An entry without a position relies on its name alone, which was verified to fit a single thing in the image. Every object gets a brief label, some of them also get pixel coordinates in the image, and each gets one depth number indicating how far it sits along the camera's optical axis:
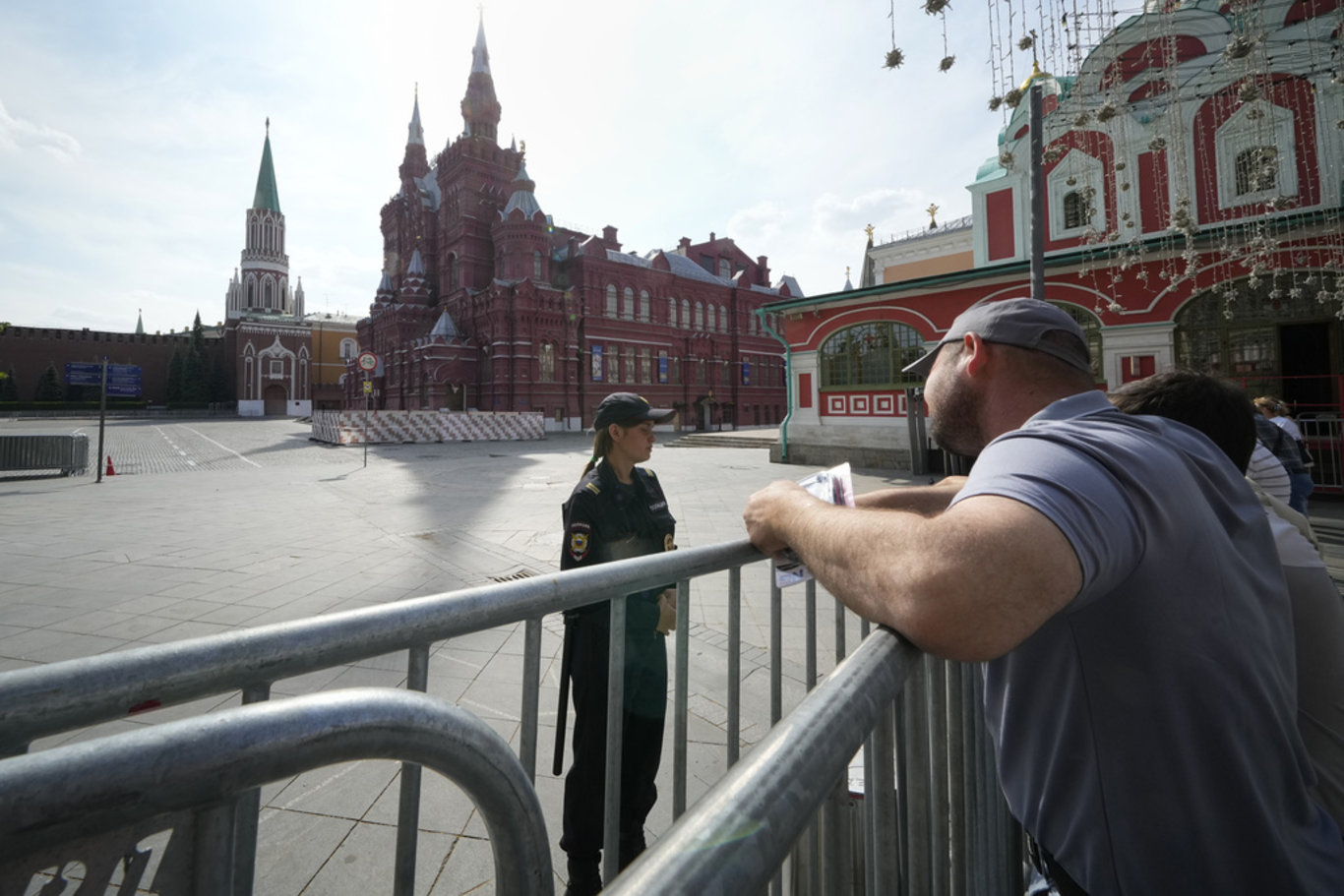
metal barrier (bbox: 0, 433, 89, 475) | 12.67
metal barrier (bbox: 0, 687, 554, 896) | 0.37
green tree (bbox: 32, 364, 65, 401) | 56.06
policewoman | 2.06
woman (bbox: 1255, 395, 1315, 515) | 5.71
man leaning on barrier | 0.91
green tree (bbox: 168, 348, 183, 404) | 60.66
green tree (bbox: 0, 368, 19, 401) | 54.78
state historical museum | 34.91
